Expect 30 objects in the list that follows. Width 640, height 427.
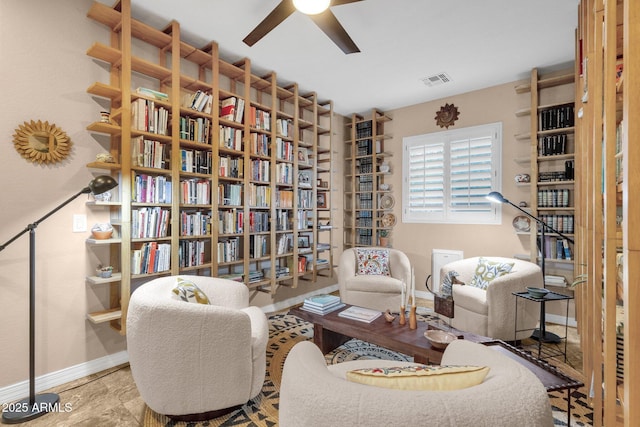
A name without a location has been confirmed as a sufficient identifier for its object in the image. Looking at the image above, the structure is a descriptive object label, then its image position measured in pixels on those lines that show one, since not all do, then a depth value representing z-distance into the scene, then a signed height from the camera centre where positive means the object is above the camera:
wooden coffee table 1.94 -0.83
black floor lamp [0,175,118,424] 1.94 -0.75
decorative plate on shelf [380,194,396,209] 4.87 +0.21
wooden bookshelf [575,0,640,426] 1.04 +0.03
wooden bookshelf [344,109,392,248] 4.87 +0.59
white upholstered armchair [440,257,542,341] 2.72 -0.83
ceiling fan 1.89 +1.30
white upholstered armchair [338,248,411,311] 3.51 -0.81
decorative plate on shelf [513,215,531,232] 3.69 -0.10
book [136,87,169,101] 2.54 +1.02
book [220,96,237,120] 3.22 +1.10
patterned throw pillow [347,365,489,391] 0.88 -0.47
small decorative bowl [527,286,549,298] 2.50 -0.63
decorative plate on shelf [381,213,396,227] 4.84 -0.08
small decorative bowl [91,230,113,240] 2.36 -0.15
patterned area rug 1.83 -1.22
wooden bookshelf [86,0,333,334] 2.45 +0.48
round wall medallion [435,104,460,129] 4.29 +1.39
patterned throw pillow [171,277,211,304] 2.06 -0.53
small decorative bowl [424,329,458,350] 1.88 -0.77
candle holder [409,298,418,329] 2.24 -0.76
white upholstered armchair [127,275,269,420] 1.69 -0.80
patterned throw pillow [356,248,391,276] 3.85 -0.59
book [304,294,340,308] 2.60 -0.75
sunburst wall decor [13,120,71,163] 2.14 +0.52
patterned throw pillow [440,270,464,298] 3.13 -0.69
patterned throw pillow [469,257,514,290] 3.14 -0.58
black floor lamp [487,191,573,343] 2.98 -1.04
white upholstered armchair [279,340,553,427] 0.75 -0.48
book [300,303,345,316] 2.57 -0.81
